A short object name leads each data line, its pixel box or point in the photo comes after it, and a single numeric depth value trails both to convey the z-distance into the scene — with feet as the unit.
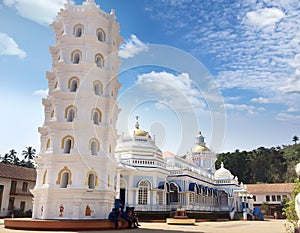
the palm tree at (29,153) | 225.97
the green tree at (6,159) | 208.48
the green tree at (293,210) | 34.55
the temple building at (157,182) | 103.65
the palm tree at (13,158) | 212.02
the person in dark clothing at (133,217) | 63.00
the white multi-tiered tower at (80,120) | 60.90
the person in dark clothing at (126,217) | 61.67
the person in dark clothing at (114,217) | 58.08
